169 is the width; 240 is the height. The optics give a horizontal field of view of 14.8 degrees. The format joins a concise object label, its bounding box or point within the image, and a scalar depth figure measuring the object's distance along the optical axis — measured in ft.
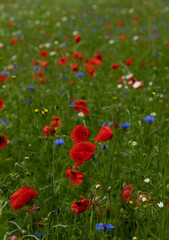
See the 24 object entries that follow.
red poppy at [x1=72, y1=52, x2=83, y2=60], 9.31
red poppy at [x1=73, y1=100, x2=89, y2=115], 7.21
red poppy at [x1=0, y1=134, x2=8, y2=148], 7.00
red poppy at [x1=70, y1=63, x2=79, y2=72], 8.97
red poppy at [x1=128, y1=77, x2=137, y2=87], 8.39
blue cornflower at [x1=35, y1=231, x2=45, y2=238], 6.05
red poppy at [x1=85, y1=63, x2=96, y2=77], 8.96
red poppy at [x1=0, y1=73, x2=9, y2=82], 8.78
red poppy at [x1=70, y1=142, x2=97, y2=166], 6.14
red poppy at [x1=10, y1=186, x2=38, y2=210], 5.90
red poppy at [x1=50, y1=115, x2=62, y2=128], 6.95
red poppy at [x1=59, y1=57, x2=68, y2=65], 9.22
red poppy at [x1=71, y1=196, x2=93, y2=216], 5.98
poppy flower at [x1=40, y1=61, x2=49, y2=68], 9.87
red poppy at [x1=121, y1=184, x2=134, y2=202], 6.26
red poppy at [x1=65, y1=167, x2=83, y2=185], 6.39
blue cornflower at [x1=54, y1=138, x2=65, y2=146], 7.03
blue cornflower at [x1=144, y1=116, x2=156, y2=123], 7.17
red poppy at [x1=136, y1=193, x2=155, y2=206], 6.03
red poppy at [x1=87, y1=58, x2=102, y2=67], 9.16
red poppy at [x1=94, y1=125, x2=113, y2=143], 6.27
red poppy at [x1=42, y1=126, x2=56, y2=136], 6.67
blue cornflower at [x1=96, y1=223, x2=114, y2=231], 5.83
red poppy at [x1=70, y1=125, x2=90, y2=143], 6.34
